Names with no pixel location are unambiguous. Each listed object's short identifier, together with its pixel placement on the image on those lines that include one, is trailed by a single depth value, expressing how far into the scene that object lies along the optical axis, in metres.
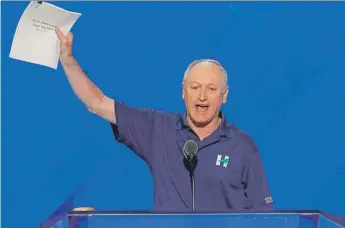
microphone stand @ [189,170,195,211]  11.45
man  11.48
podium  10.82
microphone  11.20
